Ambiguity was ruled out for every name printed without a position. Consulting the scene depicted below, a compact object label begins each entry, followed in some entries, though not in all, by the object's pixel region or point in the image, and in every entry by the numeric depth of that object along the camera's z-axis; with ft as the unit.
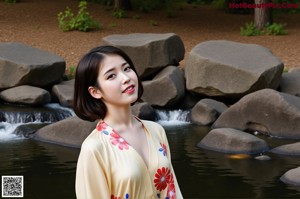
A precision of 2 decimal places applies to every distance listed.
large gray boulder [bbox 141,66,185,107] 44.98
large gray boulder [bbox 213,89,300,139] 38.22
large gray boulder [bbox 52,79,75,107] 44.25
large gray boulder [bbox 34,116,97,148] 34.91
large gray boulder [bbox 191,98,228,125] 41.39
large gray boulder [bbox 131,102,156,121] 41.13
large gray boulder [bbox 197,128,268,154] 33.40
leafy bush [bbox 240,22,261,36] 65.10
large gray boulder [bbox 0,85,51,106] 43.80
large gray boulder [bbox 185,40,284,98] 43.45
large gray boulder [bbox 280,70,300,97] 45.80
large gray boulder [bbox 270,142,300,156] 33.01
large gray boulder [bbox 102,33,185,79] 47.06
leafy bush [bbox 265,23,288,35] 64.34
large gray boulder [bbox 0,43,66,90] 45.52
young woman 7.39
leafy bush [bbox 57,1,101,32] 62.69
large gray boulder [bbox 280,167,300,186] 27.48
